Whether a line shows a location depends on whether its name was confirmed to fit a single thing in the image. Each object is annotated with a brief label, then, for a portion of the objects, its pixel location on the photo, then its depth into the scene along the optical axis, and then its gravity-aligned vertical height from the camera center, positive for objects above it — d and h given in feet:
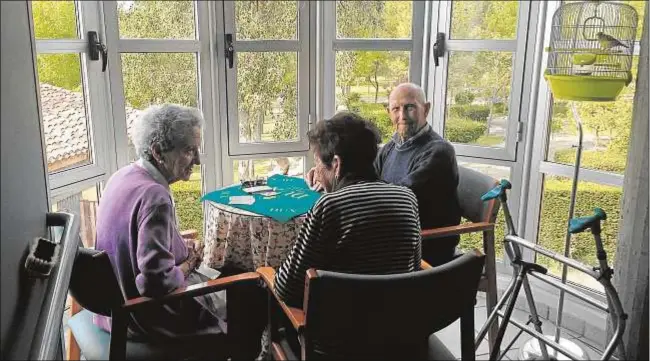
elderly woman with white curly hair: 5.24 -1.63
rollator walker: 5.70 -2.54
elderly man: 7.72 -1.55
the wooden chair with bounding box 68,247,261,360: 4.83 -2.61
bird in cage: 7.23 +0.32
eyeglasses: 8.59 -1.90
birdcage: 6.99 +0.21
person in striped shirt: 4.91 -1.45
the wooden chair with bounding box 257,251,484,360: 4.19 -1.96
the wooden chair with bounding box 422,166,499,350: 7.29 -2.18
